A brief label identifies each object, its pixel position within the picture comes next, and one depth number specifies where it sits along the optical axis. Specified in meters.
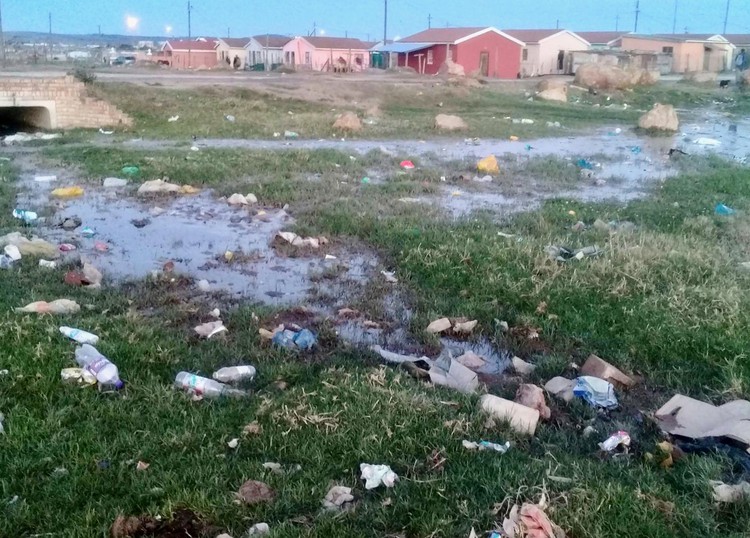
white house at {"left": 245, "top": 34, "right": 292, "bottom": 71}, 46.84
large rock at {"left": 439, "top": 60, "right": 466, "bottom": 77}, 33.94
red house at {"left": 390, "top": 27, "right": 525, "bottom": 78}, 39.47
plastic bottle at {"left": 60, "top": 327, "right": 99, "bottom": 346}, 4.25
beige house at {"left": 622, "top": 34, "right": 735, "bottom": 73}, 47.75
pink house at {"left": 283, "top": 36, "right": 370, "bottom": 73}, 43.38
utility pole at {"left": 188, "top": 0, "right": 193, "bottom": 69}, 47.79
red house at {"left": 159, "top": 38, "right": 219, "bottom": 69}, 47.56
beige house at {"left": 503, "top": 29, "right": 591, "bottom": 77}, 42.66
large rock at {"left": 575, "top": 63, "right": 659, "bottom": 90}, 31.72
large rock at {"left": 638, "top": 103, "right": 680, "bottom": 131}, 19.80
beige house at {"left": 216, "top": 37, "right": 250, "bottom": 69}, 48.91
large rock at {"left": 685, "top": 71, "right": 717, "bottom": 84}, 37.54
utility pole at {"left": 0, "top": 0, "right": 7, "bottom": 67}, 29.77
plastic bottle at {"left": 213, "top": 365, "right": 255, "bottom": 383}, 4.14
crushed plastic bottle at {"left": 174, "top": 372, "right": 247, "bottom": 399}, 3.89
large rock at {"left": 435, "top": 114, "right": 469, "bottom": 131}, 17.45
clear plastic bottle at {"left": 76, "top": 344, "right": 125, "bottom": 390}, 3.86
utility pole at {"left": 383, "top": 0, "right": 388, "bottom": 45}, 52.80
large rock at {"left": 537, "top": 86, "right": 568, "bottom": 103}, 27.00
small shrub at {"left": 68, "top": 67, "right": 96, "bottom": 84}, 17.20
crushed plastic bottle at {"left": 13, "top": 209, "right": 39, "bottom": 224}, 7.66
